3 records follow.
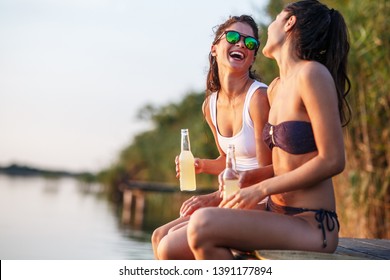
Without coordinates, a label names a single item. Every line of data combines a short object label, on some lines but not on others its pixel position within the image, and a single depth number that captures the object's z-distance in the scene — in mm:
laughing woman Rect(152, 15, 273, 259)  3750
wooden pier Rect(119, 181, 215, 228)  19344
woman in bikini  3000
